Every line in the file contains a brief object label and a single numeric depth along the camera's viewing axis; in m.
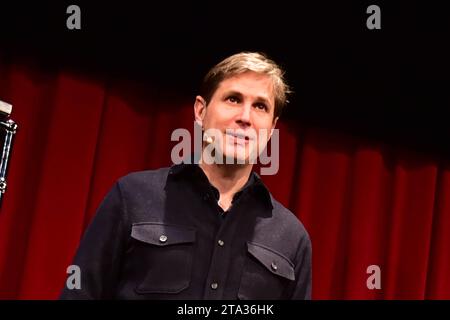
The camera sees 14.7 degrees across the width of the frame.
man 3.55
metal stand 3.69
